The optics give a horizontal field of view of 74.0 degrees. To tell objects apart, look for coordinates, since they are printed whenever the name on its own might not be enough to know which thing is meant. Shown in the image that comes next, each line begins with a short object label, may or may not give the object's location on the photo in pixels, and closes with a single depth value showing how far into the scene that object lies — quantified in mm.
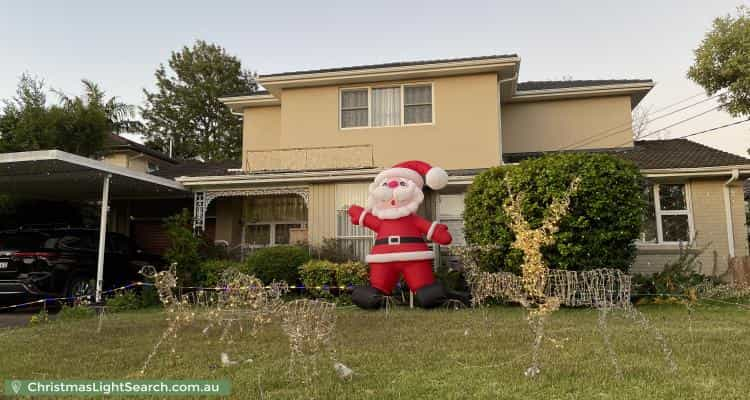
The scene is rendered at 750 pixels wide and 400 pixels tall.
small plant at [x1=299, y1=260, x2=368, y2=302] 10555
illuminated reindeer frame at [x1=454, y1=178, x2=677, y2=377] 4340
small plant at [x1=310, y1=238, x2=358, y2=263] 11531
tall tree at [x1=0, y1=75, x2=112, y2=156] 14336
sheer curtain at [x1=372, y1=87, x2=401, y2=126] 13898
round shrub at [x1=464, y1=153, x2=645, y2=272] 8594
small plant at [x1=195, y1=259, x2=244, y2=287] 11320
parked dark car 9086
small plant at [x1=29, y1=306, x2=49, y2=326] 7816
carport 9540
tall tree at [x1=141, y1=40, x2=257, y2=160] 31609
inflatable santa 8250
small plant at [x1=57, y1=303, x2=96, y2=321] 8420
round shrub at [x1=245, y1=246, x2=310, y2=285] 10992
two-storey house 12117
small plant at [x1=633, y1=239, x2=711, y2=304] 9367
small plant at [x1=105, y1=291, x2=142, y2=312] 9719
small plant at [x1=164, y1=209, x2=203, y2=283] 11336
